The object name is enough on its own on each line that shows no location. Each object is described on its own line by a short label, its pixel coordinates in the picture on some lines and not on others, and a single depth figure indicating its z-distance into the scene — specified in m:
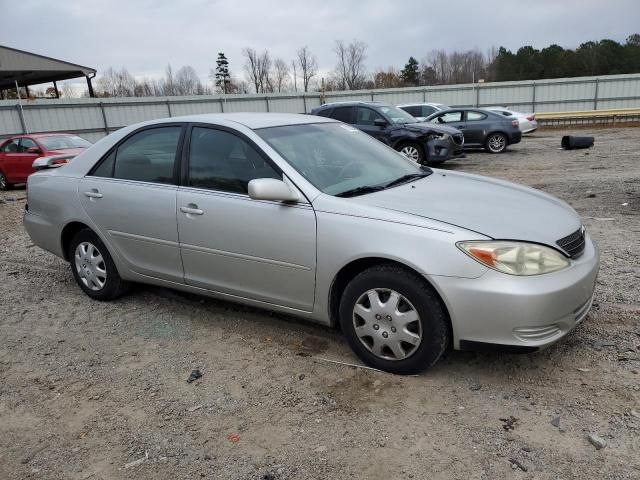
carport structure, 25.31
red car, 13.32
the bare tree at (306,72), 74.00
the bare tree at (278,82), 74.25
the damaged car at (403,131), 12.52
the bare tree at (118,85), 67.50
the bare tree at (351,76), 69.75
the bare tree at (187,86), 69.91
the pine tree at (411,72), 78.88
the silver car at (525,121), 21.36
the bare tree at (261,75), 72.81
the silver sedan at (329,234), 2.92
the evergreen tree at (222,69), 81.75
